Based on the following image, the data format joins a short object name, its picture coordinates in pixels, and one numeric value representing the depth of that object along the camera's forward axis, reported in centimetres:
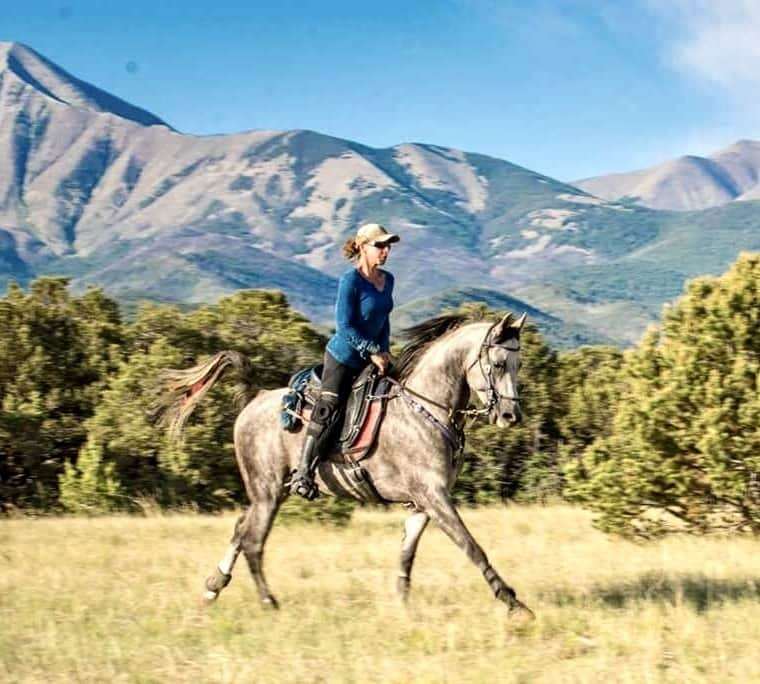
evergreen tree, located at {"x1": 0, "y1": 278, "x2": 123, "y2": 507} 2450
